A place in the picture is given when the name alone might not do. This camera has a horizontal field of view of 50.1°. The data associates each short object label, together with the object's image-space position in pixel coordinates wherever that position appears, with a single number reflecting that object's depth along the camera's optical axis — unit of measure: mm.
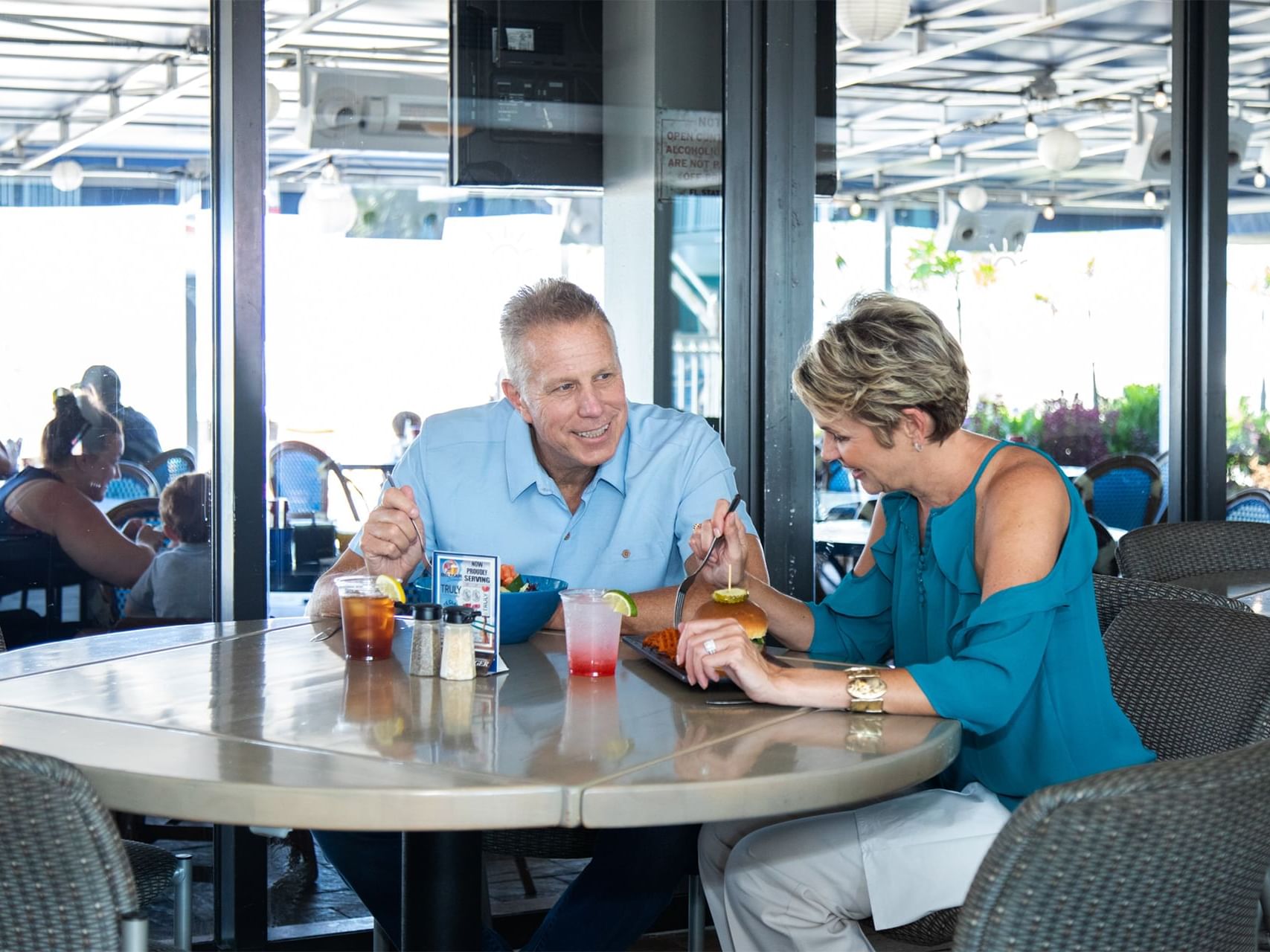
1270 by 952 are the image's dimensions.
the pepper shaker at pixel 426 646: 1842
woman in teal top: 1748
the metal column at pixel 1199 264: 3881
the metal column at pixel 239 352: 2936
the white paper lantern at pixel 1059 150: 3828
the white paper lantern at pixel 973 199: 3691
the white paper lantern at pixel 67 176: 2953
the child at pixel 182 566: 3047
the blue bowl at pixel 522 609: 2068
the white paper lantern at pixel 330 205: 3057
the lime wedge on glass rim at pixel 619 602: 1870
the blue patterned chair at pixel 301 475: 3049
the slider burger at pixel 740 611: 1840
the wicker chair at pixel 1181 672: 1881
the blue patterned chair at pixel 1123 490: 3898
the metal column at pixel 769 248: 3277
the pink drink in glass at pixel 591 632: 1849
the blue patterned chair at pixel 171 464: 3035
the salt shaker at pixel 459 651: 1822
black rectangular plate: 1827
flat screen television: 3221
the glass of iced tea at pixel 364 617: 1937
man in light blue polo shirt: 2439
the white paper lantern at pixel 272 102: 2998
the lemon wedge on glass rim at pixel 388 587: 1959
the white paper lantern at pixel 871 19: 3424
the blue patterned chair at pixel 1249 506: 4000
